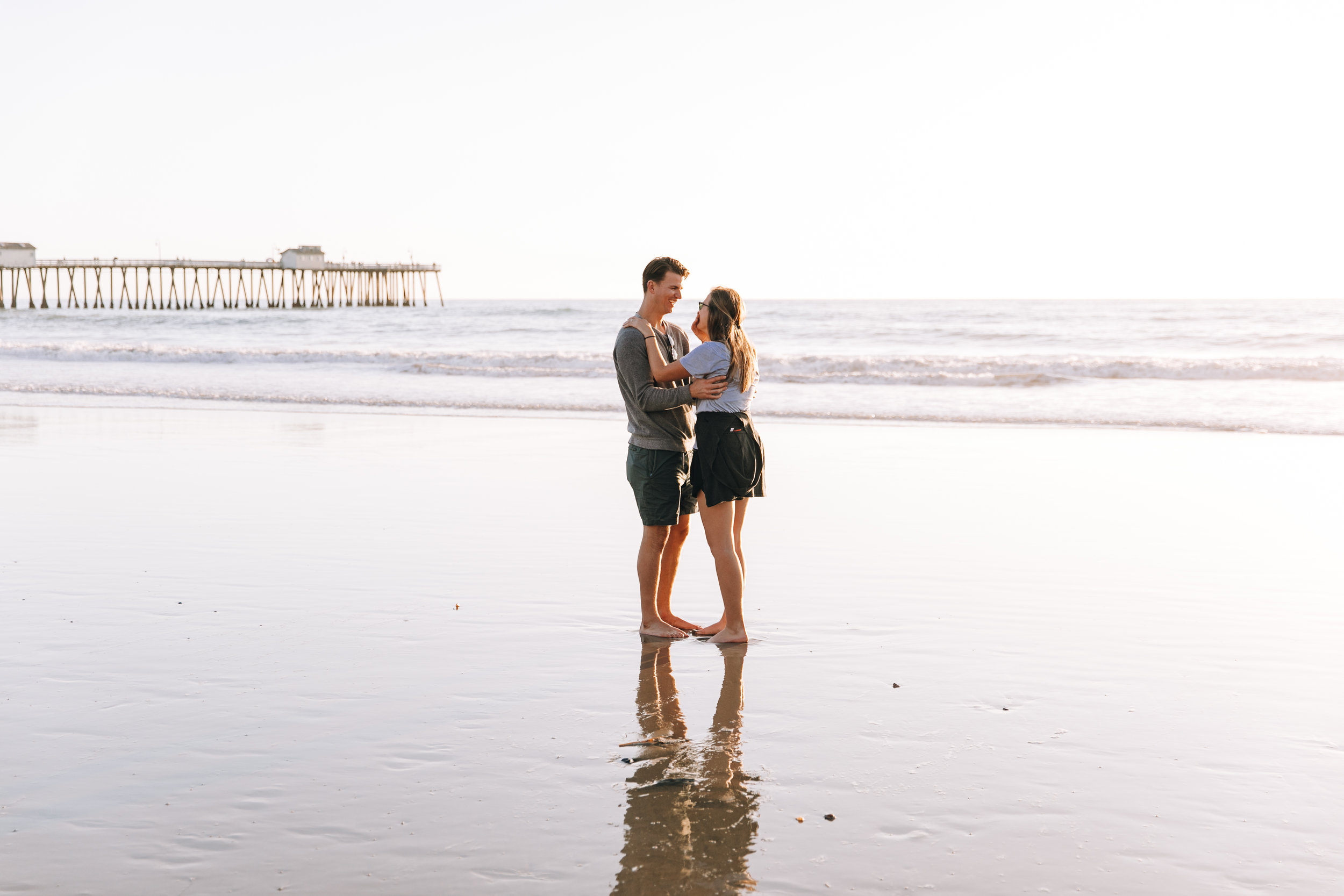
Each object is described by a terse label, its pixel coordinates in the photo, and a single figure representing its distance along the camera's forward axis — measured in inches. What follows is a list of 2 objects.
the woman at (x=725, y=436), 190.7
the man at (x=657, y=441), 195.8
